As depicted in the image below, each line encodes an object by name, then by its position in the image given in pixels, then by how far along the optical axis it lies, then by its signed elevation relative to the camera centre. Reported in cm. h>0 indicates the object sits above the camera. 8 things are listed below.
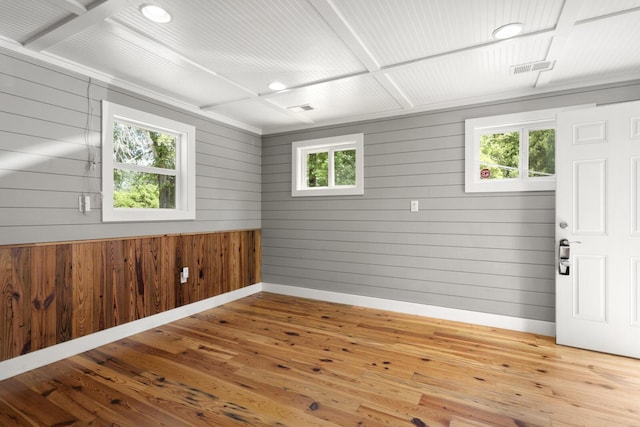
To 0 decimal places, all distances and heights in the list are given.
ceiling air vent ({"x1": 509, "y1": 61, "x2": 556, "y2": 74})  268 +129
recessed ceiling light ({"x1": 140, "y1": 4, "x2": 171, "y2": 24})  198 +130
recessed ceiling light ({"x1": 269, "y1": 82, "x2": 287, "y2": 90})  317 +132
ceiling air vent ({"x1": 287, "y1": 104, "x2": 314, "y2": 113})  381 +131
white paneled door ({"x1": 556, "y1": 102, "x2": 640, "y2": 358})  273 -12
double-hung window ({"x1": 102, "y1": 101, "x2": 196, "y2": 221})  300 +52
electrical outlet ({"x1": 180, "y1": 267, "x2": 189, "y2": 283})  373 -72
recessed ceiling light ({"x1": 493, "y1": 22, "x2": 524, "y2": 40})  215 +129
